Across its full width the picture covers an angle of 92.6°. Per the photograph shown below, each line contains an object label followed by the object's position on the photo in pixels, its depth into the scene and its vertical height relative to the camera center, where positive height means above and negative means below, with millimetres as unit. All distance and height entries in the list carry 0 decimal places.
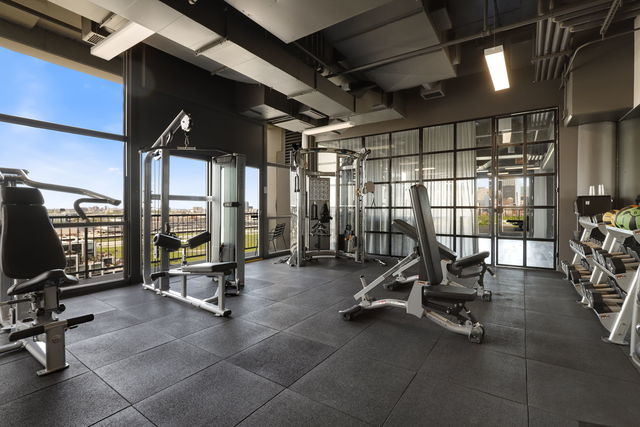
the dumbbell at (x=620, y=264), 2637 -472
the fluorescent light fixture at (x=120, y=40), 3318 +1981
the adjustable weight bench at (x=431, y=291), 2543 -674
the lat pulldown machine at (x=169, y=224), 3828 -118
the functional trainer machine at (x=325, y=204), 5984 +147
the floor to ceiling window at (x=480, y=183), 5453 +540
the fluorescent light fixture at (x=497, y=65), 3523 +1795
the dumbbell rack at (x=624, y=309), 2314 -794
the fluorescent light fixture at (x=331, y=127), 6598 +1869
